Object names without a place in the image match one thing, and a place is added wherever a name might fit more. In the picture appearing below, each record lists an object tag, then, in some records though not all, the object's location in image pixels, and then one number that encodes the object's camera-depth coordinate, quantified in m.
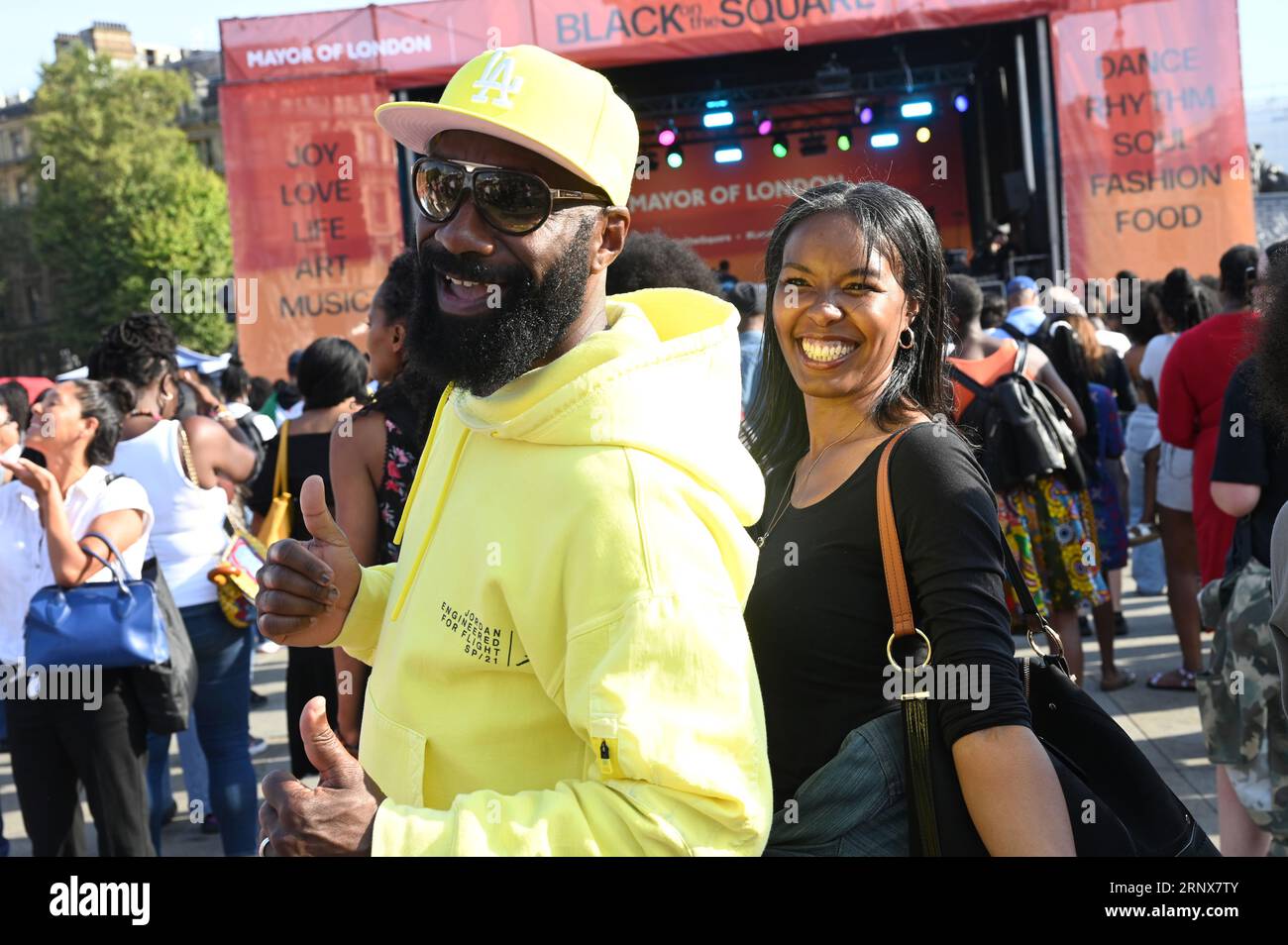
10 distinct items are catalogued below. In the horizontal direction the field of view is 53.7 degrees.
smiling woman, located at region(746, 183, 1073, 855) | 1.80
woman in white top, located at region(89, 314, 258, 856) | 4.65
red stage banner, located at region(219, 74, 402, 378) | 13.16
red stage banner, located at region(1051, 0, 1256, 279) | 12.38
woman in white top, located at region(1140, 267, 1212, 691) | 6.17
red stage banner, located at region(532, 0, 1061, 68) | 12.80
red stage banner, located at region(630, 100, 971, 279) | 18.48
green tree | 47.47
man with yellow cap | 1.40
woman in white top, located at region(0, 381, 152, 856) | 4.03
